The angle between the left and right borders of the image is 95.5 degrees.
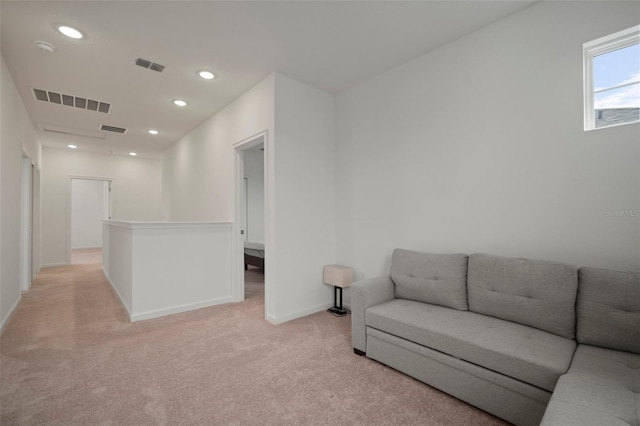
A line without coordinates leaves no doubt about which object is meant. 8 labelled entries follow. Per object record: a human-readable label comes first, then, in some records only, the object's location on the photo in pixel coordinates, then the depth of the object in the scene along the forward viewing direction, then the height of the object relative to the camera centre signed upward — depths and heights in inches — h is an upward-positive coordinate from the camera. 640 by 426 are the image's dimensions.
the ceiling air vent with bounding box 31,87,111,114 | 153.6 +63.7
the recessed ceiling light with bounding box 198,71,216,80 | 132.6 +64.6
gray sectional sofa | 53.6 -30.8
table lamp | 134.6 -30.8
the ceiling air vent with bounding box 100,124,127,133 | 213.0 +63.9
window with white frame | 76.4 +36.4
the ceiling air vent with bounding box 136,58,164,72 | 122.1 +64.2
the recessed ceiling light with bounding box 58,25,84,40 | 100.4 +64.2
